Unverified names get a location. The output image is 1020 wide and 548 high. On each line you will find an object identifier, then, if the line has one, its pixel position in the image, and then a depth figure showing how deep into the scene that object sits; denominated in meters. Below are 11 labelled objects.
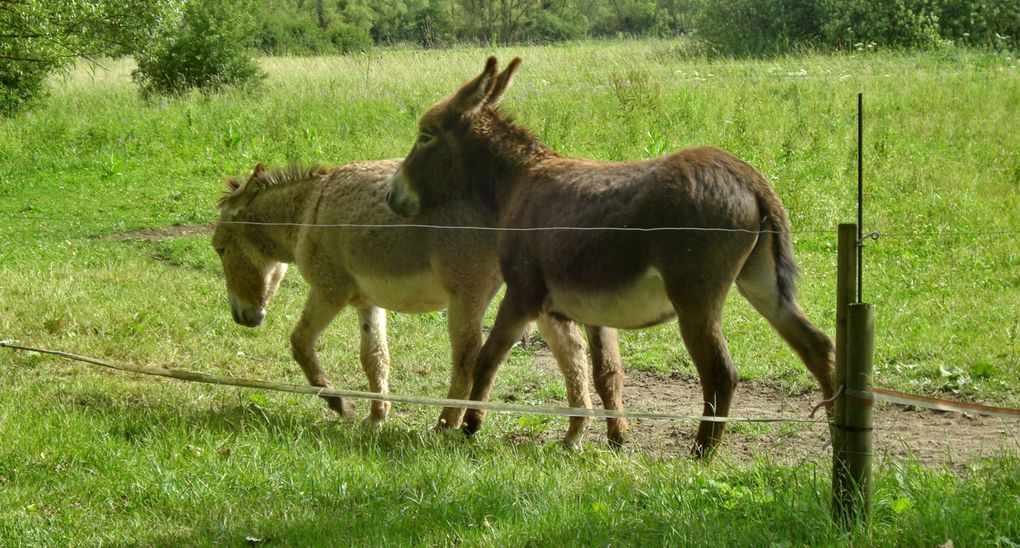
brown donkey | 5.14
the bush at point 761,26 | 27.59
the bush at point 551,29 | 58.88
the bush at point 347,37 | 45.53
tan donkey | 6.37
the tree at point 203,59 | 21.64
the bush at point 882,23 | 24.16
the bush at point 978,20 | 24.94
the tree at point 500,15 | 57.64
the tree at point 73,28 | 12.35
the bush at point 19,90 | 19.73
